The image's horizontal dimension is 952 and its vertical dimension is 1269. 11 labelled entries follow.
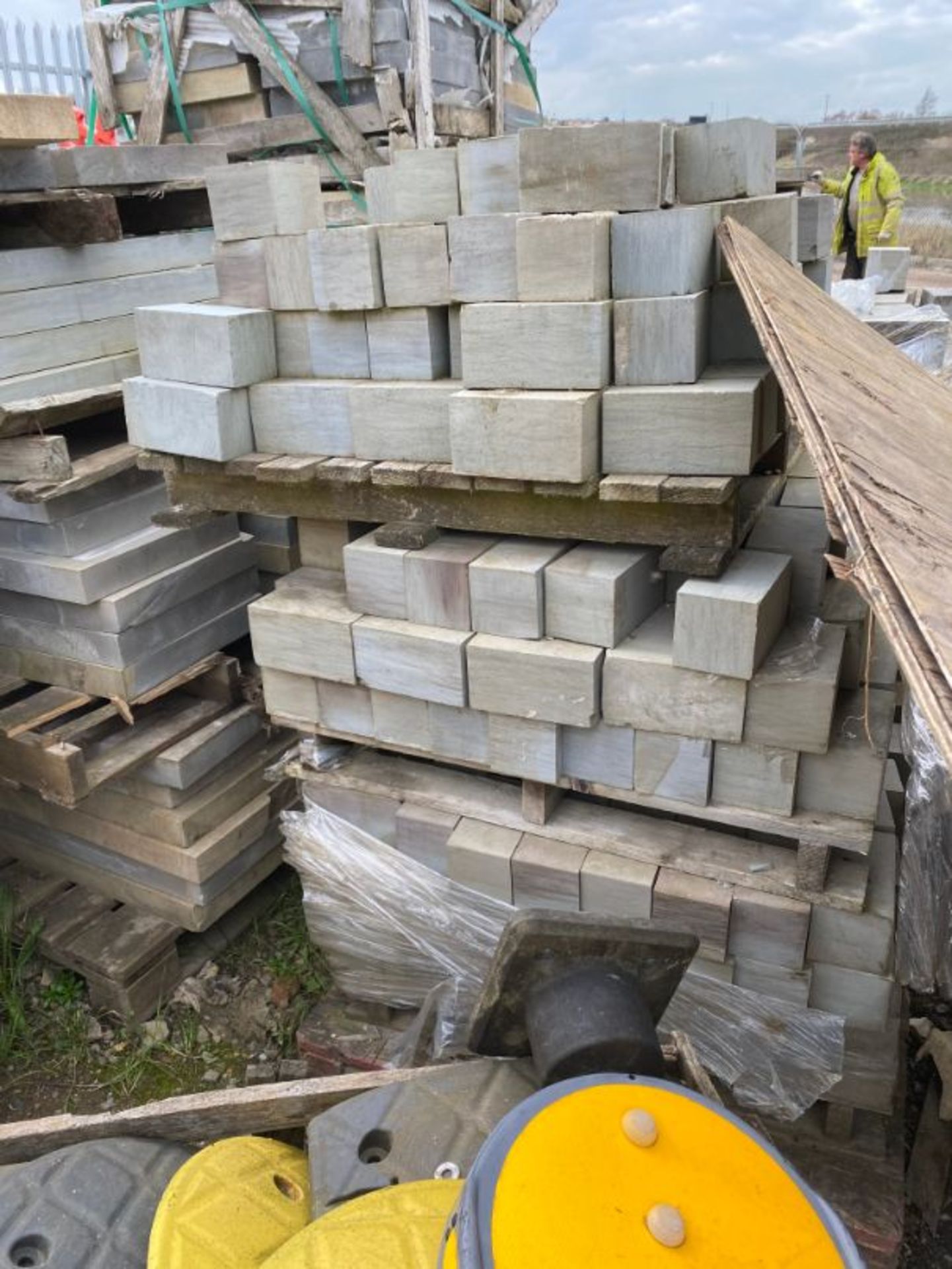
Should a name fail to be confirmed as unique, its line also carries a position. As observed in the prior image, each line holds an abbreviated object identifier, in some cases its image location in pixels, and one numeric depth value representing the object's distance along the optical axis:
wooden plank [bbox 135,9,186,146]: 5.67
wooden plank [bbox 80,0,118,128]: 5.88
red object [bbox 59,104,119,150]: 6.08
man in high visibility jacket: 9.44
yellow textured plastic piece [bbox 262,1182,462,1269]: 1.56
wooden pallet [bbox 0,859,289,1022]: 3.92
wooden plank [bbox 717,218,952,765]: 0.94
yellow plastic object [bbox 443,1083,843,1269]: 1.27
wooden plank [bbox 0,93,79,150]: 3.11
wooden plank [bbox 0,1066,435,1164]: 2.13
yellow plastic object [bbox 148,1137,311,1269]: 1.74
